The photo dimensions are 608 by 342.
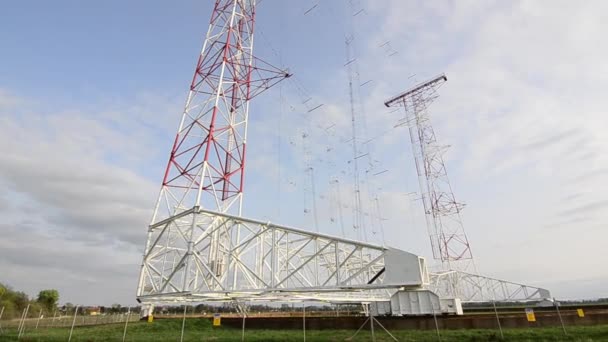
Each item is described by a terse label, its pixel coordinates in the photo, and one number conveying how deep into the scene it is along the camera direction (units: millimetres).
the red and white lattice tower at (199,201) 18578
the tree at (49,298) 74725
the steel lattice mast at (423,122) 41875
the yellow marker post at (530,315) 14219
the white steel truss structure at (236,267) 13906
